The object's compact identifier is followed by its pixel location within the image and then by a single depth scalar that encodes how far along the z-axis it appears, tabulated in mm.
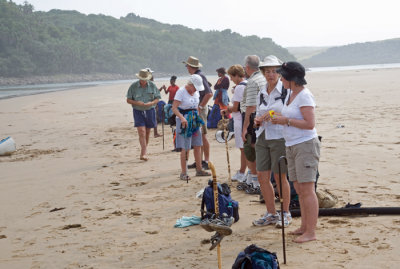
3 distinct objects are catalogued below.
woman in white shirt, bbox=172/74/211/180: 8031
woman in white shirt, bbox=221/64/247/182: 7360
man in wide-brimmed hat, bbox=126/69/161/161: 10234
